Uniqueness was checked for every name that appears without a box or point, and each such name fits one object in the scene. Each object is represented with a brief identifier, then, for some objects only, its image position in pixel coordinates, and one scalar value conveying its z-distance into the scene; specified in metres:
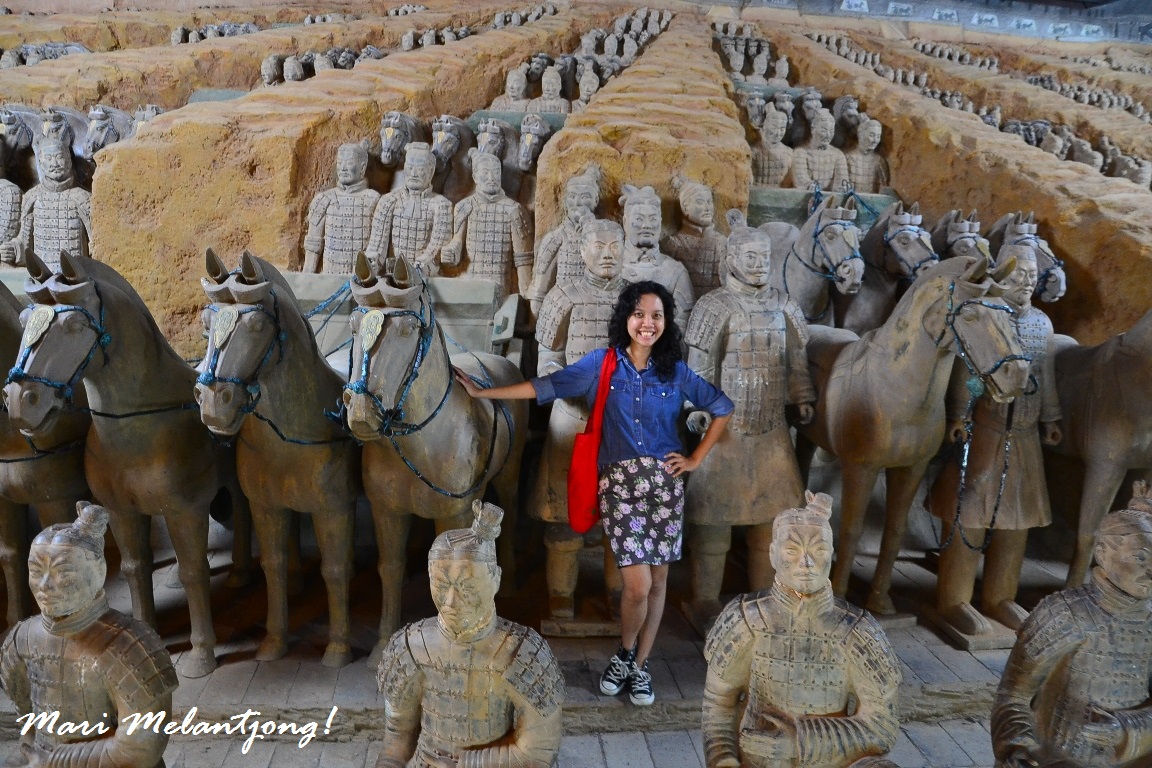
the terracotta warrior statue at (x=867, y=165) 7.86
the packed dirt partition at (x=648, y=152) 4.68
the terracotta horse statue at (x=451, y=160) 5.92
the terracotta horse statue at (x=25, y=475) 3.27
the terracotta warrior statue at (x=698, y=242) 4.43
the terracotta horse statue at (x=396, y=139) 5.79
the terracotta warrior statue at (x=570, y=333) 3.50
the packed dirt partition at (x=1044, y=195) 4.74
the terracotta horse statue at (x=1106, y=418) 3.74
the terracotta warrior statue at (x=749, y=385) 3.62
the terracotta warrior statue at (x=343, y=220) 5.61
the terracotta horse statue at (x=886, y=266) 4.69
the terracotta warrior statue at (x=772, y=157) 7.92
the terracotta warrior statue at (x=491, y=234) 5.57
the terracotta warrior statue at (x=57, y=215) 6.07
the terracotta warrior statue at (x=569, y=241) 4.45
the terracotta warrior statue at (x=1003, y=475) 3.87
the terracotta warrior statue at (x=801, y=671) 2.11
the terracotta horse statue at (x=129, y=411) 2.84
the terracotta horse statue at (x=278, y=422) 2.83
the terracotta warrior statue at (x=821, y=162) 7.86
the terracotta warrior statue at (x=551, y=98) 8.48
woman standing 3.18
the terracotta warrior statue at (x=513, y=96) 8.30
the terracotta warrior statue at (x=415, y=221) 5.60
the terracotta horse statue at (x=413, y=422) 2.73
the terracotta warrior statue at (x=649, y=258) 4.10
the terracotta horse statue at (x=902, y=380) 3.21
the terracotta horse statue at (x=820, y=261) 4.61
